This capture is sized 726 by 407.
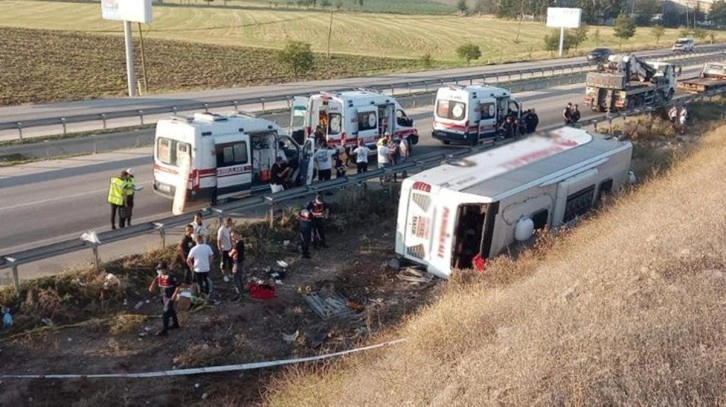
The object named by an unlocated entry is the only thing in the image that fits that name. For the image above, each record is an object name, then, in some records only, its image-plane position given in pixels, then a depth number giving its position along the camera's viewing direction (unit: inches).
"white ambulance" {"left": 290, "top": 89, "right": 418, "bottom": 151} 845.2
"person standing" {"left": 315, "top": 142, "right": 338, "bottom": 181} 748.6
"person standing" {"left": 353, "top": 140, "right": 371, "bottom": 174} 796.0
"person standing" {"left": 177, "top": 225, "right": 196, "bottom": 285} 512.2
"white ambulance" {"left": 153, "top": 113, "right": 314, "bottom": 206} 642.8
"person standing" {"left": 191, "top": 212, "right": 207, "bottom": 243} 523.4
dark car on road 2204.7
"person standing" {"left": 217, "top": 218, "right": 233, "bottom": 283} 530.3
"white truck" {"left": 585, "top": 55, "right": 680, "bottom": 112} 1341.0
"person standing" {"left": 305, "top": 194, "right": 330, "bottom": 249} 598.9
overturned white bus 538.3
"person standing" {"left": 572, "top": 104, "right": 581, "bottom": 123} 1131.3
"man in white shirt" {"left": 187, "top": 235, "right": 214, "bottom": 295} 490.6
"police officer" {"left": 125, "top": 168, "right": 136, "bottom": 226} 593.3
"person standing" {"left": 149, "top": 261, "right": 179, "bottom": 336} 444.6
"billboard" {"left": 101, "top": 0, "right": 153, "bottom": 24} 1469.0
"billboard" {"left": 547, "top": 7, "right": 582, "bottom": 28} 2871.6
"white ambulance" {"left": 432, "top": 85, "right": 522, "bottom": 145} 981.8
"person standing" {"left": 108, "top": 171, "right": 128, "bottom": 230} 589.7
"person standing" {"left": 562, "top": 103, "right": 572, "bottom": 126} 1117.1
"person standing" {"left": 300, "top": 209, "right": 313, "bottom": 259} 585.9
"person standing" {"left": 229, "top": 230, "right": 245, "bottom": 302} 506.6
